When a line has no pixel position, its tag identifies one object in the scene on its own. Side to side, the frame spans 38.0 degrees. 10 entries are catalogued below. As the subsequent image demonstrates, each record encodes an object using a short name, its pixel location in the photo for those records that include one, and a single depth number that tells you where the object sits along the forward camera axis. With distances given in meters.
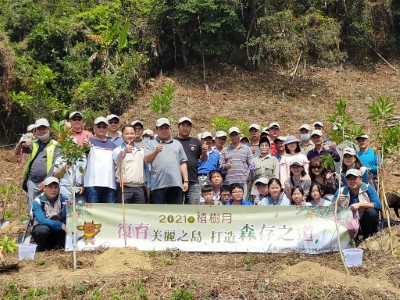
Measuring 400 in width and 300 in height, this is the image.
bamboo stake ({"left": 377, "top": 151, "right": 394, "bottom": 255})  7.46
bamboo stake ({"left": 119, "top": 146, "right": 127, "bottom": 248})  7.61
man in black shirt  8.20
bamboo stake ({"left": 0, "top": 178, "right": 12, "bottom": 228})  9.64
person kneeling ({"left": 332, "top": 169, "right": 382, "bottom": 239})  7.79
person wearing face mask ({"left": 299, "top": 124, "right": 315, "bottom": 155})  9.11
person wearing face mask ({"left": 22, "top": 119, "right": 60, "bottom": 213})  8.27
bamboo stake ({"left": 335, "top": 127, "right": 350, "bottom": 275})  6.92
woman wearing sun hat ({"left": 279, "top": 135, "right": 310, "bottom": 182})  8.39
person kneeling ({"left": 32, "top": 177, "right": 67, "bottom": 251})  7.80
